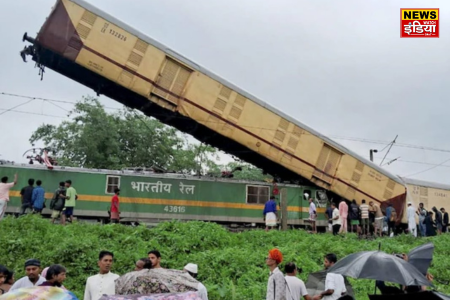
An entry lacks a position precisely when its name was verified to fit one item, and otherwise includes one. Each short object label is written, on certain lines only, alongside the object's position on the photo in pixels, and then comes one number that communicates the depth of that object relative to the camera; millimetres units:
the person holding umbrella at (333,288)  5355
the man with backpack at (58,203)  13812
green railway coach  16172
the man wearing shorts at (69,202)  13773
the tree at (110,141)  32281
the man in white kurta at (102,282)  4812
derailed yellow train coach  14828
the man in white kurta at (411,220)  17859
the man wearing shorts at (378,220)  17844
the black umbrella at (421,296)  3696
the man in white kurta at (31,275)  5032
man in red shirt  14602
